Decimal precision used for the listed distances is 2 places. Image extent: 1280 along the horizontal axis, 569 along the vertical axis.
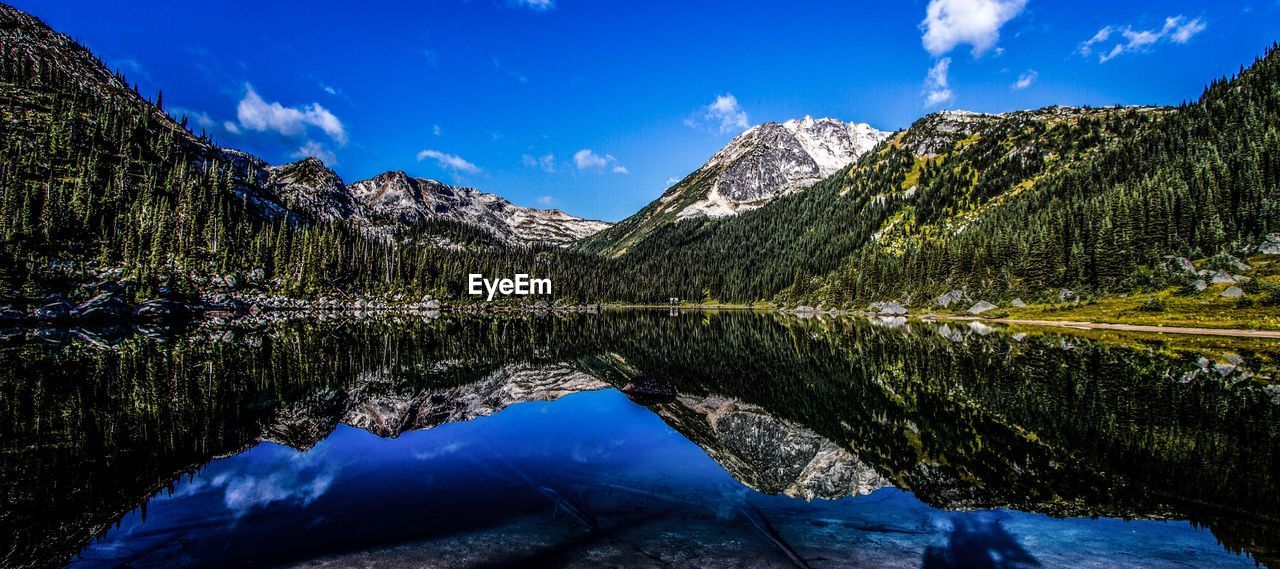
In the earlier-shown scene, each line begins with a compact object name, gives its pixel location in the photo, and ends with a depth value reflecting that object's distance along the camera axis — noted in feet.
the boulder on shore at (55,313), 246.06
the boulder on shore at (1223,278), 227.49
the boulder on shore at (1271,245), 236.63
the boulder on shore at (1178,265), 249.75
